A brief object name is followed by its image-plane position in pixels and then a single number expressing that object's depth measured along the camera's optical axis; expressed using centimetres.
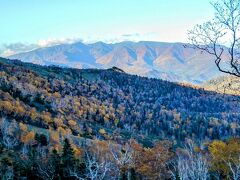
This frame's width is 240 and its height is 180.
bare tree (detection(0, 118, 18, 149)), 12860
